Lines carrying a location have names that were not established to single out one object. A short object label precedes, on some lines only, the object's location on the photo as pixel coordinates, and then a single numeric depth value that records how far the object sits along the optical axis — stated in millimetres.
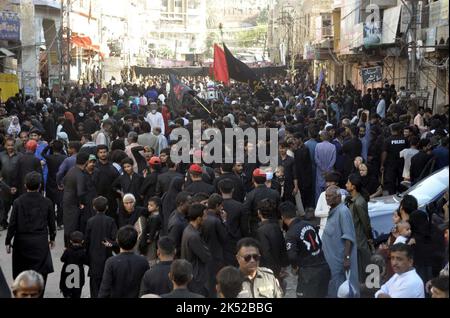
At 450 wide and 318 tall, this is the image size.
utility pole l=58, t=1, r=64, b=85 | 33909
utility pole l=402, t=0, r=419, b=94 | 24797
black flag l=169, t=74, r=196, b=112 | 22359
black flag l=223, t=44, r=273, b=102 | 23938
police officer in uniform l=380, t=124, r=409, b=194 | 14477
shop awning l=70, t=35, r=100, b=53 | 42656
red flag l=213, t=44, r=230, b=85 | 24047
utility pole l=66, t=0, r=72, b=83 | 34972
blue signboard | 28031
